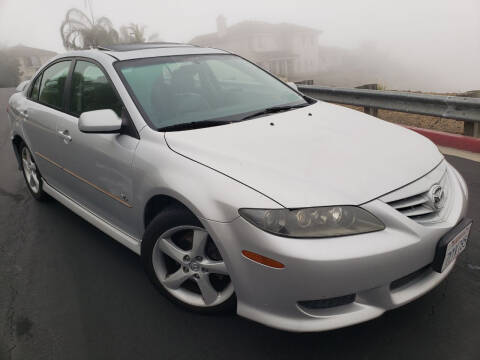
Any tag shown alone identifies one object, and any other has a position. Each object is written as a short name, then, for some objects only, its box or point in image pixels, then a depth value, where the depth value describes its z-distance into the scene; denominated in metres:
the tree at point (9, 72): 68.94
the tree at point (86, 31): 53.62
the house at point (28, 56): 80.44
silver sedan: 2.11
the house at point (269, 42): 70.12
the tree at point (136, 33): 50.11
